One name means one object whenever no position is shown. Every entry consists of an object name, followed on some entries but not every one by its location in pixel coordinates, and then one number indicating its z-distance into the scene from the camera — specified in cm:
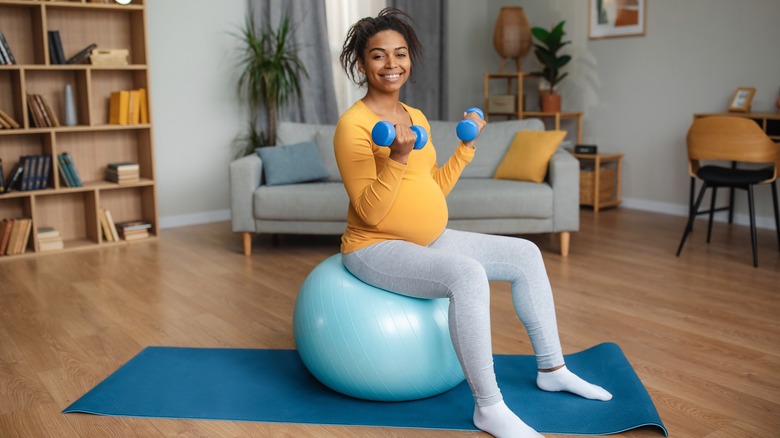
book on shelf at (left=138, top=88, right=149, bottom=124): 491
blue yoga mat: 223
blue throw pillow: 455
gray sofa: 431
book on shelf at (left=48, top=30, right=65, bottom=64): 456
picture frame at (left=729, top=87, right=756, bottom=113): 495
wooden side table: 572
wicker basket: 577
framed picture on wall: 568
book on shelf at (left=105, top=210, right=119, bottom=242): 489
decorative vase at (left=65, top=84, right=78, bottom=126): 468
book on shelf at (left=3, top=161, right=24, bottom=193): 454
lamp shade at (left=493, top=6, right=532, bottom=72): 619
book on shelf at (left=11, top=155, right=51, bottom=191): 455
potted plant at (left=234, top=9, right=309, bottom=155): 539
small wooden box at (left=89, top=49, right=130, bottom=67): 468
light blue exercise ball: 224
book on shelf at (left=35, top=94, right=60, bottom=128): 455
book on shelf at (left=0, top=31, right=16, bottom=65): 438
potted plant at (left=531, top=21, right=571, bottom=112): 593
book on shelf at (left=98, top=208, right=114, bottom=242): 487
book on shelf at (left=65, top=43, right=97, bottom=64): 470
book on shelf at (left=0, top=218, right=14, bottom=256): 449
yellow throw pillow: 448
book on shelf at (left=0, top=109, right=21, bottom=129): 445
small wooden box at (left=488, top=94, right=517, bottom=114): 625
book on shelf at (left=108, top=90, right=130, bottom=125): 482
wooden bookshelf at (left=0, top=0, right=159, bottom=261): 459
